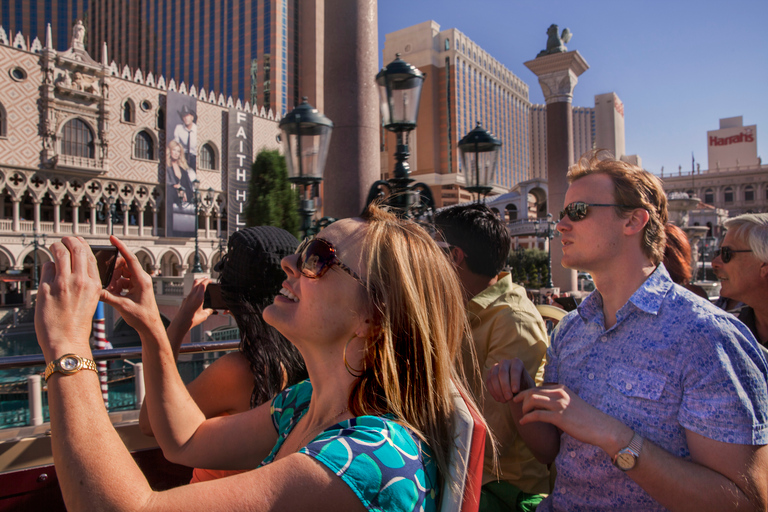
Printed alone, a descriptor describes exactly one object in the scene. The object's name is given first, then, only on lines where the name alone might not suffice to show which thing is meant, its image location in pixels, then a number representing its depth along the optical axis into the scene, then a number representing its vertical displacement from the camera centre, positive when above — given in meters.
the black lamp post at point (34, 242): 29.87 +1.18
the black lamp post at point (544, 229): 19.78 +1.24
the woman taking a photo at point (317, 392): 0.98 -0.35
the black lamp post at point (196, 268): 23.46 -0.45
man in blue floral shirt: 1.34 -0.41
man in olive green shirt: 2.13 -0.44
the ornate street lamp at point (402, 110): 3.99 +1.26
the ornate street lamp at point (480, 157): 4.91 +0.99
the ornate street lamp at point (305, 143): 4.40 +1.05
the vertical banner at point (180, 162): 34.97 +7.02
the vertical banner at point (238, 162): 38.19 +7.57
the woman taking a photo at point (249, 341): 1.97 -0.35
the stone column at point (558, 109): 14.73 +4.44
